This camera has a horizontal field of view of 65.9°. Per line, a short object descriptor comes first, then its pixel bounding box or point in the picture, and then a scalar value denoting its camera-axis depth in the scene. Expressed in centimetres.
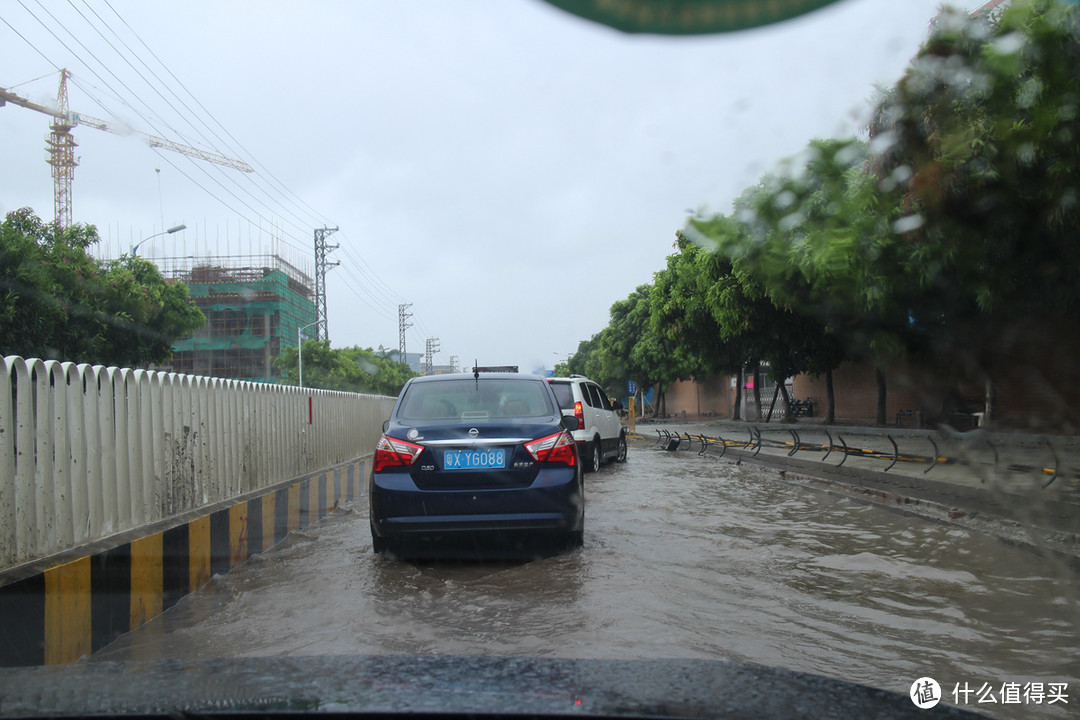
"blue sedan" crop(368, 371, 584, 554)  584
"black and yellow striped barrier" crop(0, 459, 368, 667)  358
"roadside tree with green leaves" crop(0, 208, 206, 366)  2058
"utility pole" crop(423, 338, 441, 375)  11081
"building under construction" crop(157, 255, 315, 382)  7006
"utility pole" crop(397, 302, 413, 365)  9550
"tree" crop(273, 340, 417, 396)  5522
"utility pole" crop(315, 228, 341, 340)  5341
